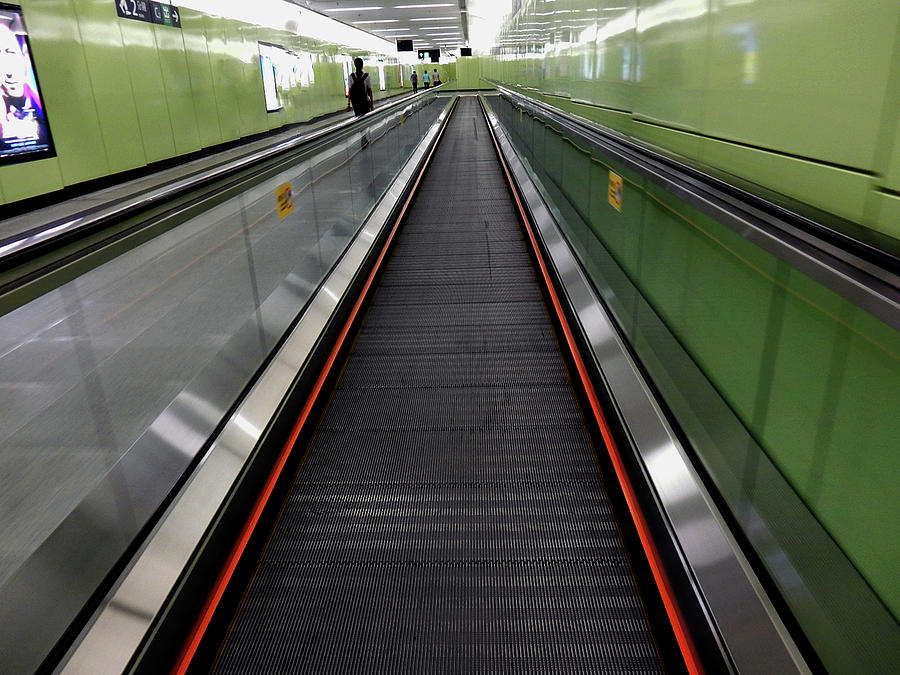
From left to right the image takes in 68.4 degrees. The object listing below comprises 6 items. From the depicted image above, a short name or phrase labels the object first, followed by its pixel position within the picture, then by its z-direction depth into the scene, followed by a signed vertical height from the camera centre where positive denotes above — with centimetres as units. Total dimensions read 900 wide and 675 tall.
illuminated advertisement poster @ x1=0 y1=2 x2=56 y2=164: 844 +1
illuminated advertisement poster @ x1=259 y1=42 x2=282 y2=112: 1861 +47
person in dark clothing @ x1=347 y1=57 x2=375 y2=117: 1496 -11
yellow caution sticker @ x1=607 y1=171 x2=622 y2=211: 414 -67
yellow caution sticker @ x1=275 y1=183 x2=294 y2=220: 404 -63
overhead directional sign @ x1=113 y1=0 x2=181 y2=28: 1127 +145
